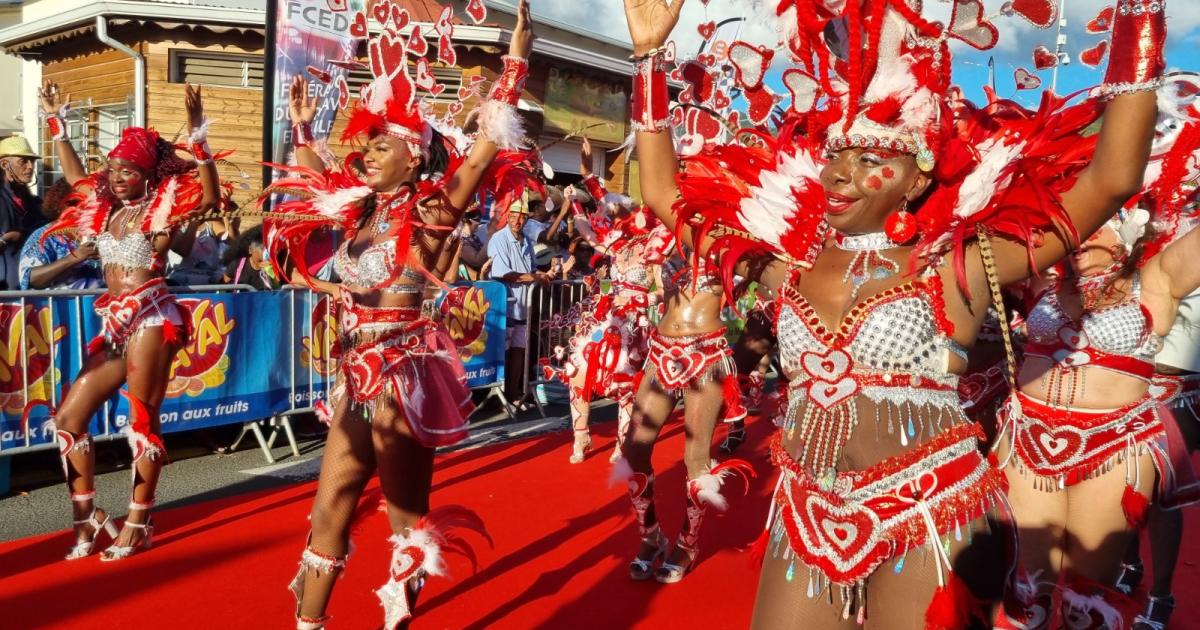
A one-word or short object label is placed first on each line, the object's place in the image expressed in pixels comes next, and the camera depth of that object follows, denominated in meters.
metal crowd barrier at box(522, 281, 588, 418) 9.32
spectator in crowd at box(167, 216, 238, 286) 7.18
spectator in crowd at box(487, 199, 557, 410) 9.12
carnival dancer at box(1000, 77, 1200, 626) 3.57
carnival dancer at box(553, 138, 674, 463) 6.89
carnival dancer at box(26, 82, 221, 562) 4.70
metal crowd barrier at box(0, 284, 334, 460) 5.67
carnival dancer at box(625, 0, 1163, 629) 2.27
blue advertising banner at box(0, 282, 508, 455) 5.66
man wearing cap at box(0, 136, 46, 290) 6.76
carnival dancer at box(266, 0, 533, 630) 3.38
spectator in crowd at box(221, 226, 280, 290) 7.37
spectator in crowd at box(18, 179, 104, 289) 6.00
